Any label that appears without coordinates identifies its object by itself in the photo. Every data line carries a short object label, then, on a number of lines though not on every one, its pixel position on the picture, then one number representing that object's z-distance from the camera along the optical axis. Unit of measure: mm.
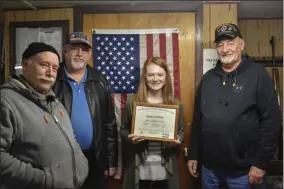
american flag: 1400
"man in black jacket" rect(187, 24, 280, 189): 1159
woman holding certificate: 1198
